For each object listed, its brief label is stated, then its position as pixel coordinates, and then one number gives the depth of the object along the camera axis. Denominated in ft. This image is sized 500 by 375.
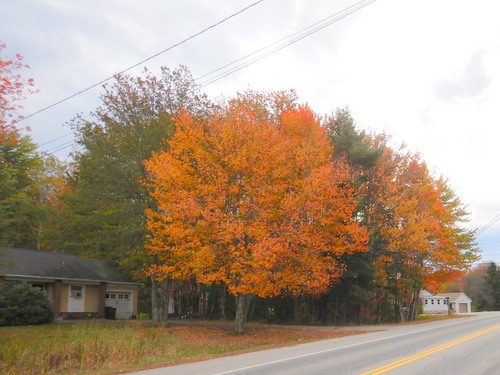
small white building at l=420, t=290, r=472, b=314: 234.99
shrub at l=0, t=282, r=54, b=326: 79.56
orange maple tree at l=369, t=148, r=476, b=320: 99.66
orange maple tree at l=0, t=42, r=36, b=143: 45.14
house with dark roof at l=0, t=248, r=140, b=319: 95.29
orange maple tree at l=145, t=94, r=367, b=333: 63.26
